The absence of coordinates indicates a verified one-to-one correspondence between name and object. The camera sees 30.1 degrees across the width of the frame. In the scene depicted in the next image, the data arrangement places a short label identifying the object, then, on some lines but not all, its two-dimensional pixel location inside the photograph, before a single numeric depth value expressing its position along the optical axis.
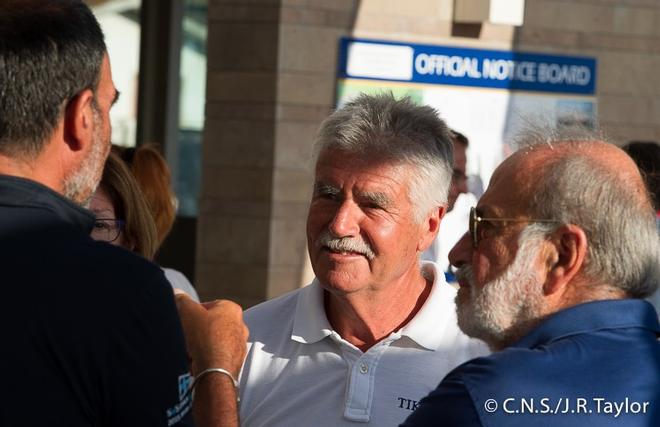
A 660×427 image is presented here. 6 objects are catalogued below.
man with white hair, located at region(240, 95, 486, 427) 3.24
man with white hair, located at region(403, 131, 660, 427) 2.31
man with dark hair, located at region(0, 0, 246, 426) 1.95
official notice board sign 7.79
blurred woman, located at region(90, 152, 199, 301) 3.81
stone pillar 7.62
